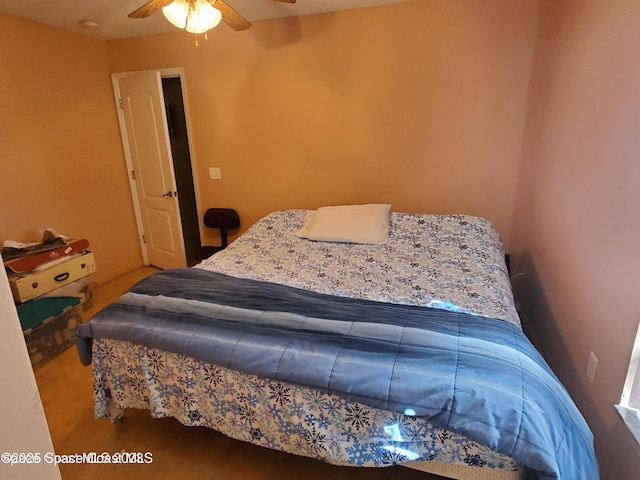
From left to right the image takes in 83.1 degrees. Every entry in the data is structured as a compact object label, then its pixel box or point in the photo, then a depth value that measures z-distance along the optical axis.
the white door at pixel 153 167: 3.18
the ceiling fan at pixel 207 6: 1.75
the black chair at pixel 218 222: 3.43
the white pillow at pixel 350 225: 2.59
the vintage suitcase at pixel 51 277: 2.40
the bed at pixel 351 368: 1.13
